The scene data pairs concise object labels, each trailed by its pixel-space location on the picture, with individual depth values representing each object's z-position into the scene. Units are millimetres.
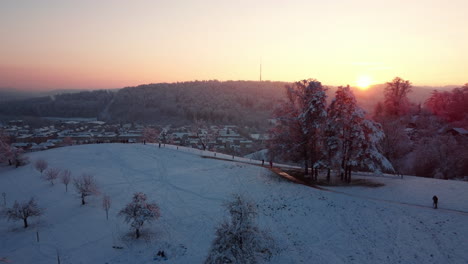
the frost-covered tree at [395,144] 39156
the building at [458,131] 41406
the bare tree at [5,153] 41906
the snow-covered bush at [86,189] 27541
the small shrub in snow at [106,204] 24241
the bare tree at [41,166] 37375
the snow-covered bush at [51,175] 33656
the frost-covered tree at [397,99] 58469
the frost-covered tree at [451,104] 48531
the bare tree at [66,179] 31422
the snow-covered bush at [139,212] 20469
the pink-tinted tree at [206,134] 80000
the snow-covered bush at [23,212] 22984
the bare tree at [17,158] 42125
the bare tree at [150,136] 73631
